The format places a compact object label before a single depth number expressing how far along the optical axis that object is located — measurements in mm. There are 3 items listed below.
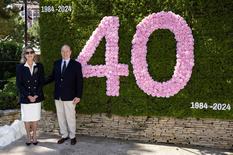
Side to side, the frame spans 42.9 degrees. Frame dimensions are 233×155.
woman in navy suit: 5261
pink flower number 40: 5206
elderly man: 5301
